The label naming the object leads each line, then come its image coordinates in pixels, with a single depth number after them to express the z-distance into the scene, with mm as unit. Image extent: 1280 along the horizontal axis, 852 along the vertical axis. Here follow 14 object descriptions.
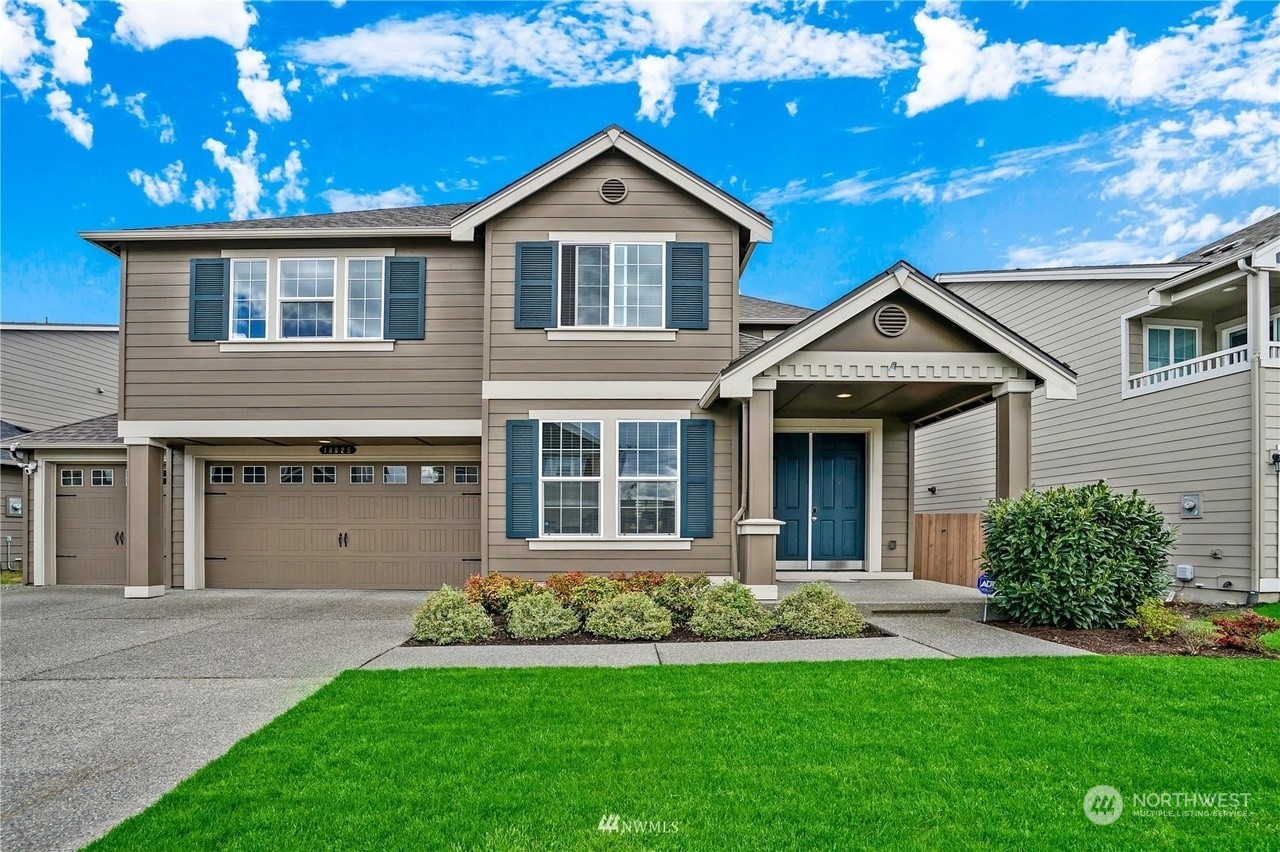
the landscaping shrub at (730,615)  7402
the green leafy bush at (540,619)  7379
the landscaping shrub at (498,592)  8172
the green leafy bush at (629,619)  7305
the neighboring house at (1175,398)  9883
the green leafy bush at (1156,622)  6949
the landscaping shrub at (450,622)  7246
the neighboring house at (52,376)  17234
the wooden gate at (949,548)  10922
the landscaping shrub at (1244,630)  6594
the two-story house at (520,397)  8688
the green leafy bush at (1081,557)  7484
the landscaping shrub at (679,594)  8023
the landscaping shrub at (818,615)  7441
